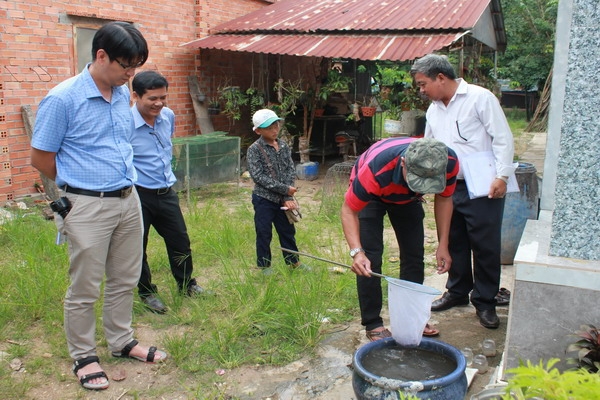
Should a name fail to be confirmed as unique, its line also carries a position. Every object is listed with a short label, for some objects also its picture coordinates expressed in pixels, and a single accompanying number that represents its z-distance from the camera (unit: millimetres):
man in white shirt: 3600
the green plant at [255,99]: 10602
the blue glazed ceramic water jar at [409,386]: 2342
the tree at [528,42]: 21500
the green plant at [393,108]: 9555
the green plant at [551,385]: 1479
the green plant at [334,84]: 10156
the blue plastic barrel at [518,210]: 5180
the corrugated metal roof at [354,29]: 8750
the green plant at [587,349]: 2055
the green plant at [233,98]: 10414
